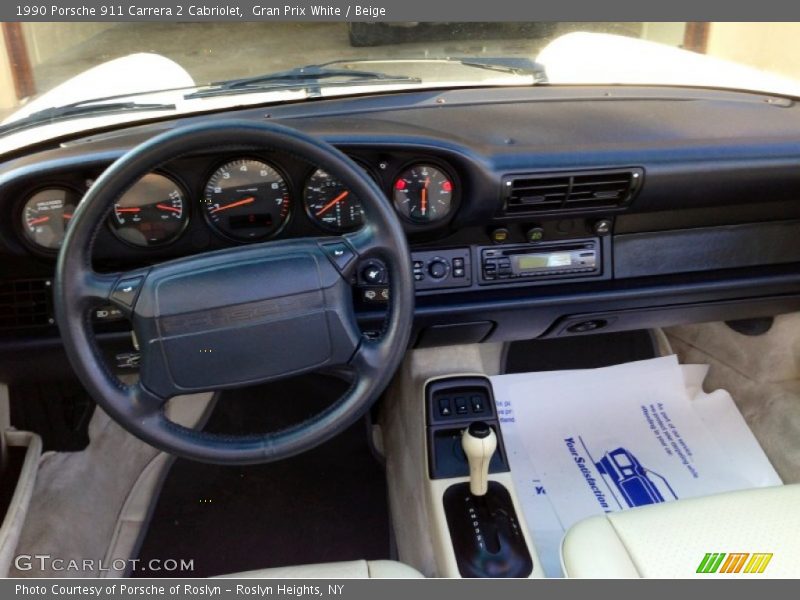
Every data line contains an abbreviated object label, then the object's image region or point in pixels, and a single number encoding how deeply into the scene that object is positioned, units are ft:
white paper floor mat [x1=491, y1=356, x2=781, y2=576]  6.40
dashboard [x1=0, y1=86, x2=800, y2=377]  4.90
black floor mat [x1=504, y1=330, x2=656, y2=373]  8.19
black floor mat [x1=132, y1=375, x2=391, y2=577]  6.63
